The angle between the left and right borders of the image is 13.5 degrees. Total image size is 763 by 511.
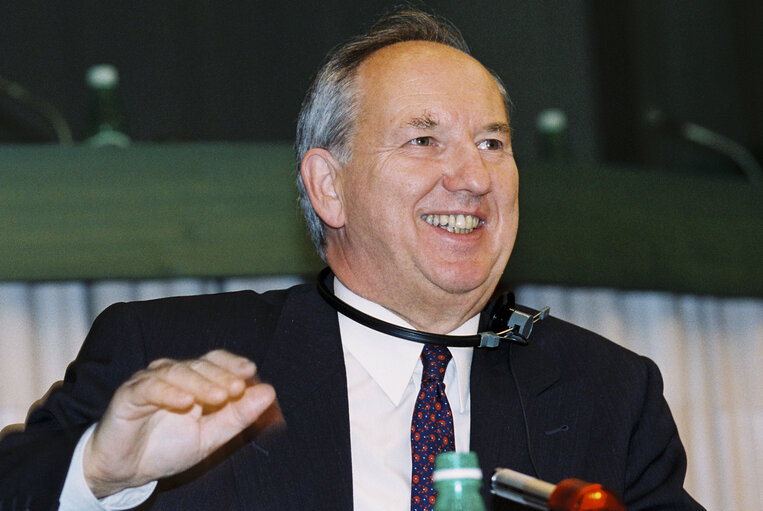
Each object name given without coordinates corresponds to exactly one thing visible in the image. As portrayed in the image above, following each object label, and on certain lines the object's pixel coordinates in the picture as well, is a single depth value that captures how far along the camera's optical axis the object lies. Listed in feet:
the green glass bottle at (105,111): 10.91
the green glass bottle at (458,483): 6.82
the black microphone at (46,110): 11.50
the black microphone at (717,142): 13.23
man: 8.01
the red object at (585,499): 6.53
